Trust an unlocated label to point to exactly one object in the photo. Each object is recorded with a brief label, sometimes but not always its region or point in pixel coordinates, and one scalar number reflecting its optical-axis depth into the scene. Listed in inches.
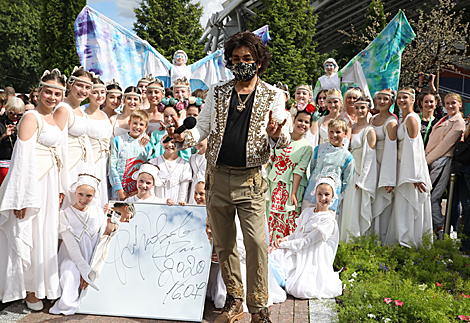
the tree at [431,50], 569.0
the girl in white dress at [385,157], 212.4
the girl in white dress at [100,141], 186.4
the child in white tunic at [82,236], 148.2
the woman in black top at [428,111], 246.4
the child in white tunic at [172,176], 187.9
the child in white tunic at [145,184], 170.7
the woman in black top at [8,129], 210.2
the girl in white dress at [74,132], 160.9
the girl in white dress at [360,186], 212.8
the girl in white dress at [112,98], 218.4
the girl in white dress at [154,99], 229.5
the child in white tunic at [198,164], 191.5
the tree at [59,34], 631.8
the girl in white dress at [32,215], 142.7
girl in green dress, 195.3
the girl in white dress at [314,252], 158.2
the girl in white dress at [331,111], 224.8
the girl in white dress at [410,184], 209.2
